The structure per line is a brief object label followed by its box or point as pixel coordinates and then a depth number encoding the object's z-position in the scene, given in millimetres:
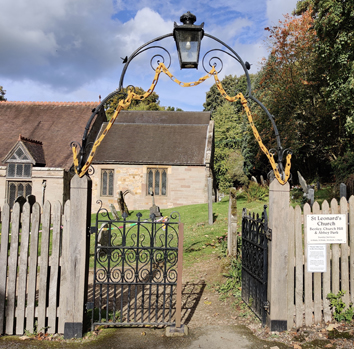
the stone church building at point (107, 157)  20328
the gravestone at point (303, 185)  15246
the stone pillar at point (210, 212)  13825
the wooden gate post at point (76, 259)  5012
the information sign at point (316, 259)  5262
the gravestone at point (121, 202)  18500
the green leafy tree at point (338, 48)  12758
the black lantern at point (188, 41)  5125
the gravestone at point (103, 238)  10431
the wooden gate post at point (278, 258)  5152
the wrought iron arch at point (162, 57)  5156
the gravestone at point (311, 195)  12255
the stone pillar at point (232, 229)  8977
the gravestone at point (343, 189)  10594
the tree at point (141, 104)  44000
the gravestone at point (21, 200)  14824
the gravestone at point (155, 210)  17719
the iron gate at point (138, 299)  5172
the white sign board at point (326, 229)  5324
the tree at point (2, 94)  37856
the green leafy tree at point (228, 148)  35906
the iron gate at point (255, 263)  5355
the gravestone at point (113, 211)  15251
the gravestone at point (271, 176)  5336
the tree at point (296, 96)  21906
